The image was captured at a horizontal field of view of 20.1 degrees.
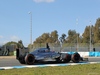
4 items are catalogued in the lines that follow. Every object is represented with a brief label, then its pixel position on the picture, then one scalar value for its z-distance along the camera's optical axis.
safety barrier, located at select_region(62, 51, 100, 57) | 49.81
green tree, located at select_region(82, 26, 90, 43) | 112.62
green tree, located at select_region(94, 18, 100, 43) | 104.49
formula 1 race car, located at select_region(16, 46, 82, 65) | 22.95
